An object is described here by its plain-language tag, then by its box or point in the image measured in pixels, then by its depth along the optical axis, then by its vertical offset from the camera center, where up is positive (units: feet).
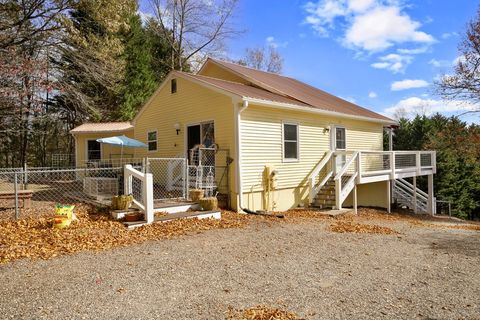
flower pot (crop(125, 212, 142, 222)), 26.66 -4.14
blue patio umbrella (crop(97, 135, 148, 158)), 41.57 +2.48
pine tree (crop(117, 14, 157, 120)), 78.64 +20.48
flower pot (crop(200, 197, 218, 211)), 30.99 -3.78
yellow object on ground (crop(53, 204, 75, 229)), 24.30 -3.75
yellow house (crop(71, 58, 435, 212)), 35.37 +2.67
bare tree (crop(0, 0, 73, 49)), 34.68 +14.80
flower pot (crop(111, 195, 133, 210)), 27.71 -3.15
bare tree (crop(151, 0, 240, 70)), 92.99 +35.86
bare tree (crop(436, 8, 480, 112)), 55.93 +14.07
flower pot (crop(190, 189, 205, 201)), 31.94 -2.99
